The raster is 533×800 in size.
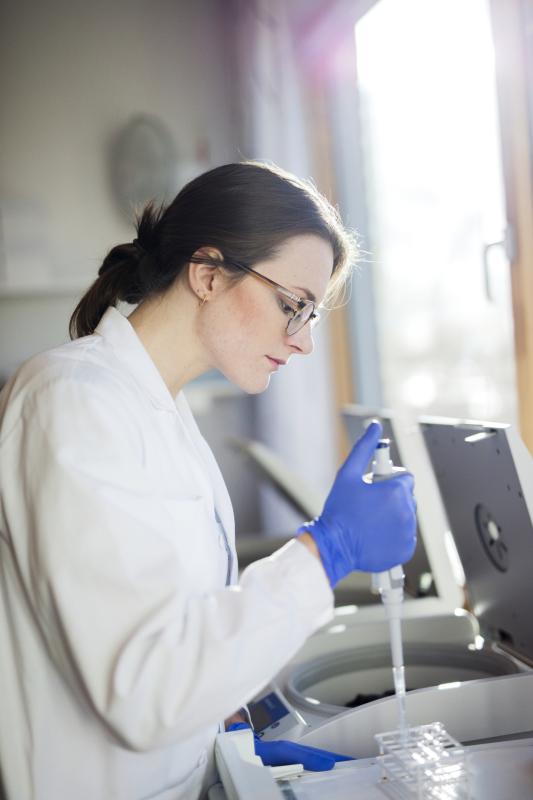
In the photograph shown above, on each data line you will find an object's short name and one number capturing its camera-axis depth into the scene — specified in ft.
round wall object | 12.30
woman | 2.87
